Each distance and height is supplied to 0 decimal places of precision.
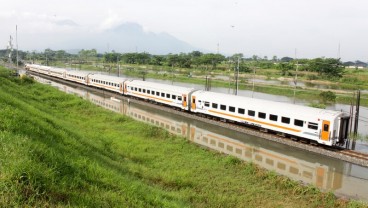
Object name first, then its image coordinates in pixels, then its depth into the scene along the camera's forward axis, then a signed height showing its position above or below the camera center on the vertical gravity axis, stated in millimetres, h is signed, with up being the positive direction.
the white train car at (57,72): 61000 -1194
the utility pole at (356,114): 21256 -3022
